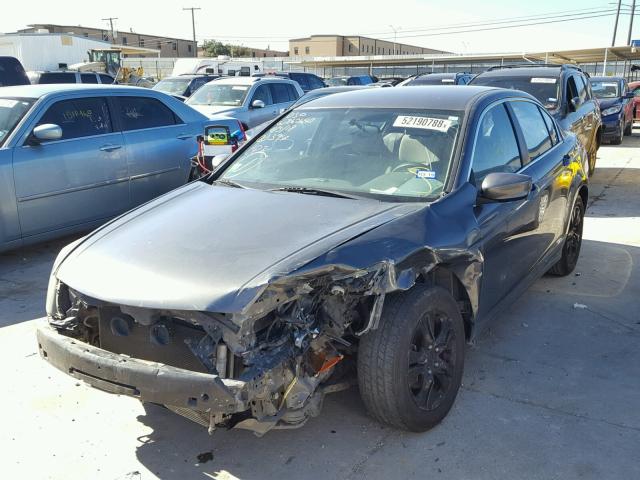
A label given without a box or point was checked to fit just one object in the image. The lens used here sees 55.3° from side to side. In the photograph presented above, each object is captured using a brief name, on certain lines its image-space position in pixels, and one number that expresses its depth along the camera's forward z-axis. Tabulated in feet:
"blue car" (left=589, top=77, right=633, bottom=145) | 47.78
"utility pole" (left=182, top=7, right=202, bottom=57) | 264.11
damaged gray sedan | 8.21
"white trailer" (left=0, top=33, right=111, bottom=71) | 120.67
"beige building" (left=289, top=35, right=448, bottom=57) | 333.83
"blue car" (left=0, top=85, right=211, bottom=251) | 18.66
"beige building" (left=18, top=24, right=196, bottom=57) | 322.14
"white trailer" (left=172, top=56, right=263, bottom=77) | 80.18
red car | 59.91
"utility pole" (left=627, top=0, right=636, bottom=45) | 181.70
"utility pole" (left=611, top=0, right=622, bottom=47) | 180.34
